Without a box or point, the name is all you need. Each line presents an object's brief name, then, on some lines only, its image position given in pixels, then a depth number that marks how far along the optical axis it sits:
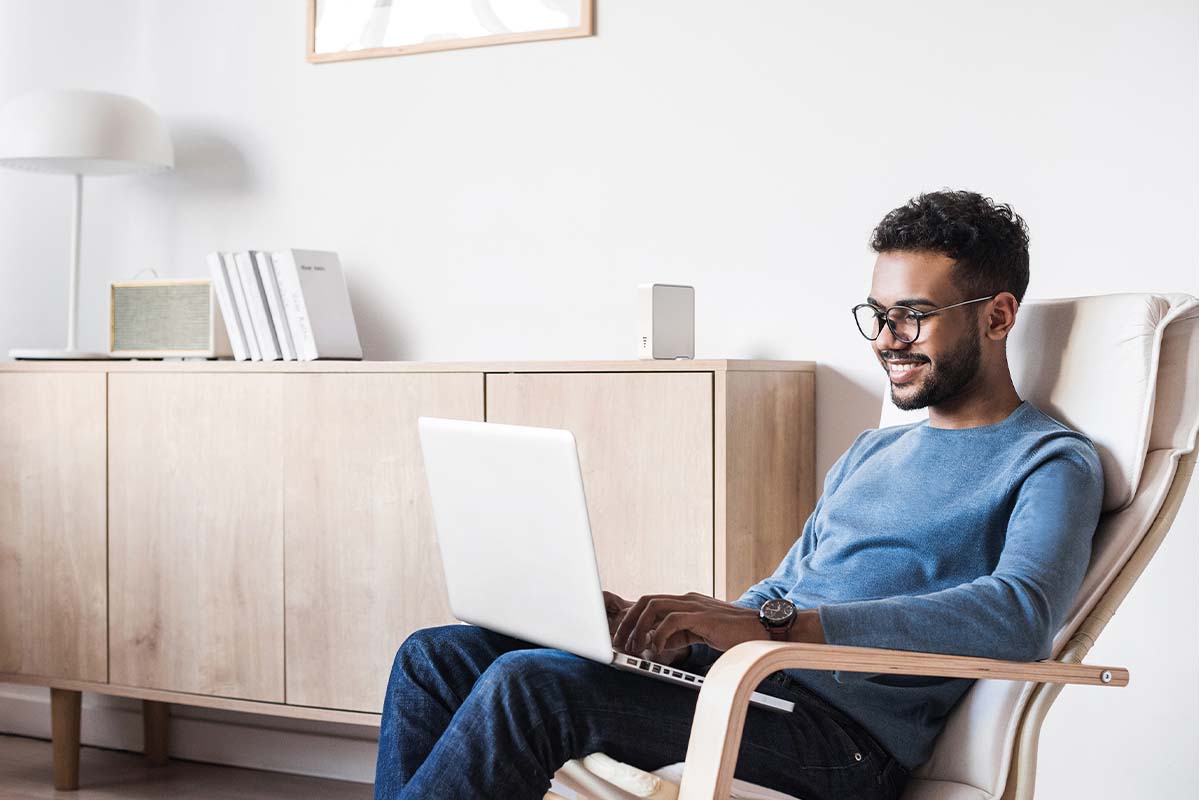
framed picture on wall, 2.78
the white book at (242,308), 2.77
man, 1.45
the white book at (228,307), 2.78
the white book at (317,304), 2.72
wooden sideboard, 2.30
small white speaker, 2.40
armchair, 1.35
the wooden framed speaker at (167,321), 2.83
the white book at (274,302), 2.73
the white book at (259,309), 2.75
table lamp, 2.82
